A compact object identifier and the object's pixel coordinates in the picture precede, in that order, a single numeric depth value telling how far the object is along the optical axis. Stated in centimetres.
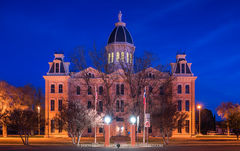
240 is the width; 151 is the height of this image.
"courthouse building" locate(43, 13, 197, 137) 6506
